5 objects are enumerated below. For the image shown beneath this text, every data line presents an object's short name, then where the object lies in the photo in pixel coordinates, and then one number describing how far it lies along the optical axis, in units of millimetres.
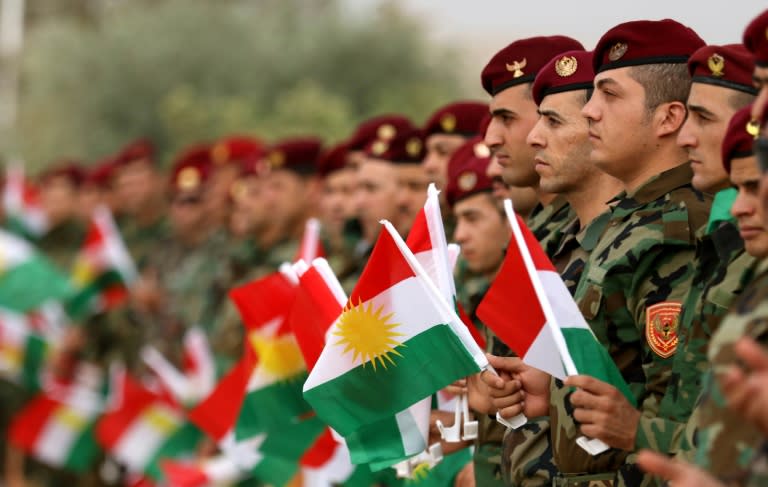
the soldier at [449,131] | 16109
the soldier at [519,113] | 12047
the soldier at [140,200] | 29203
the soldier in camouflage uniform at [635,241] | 9500
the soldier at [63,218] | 31725
